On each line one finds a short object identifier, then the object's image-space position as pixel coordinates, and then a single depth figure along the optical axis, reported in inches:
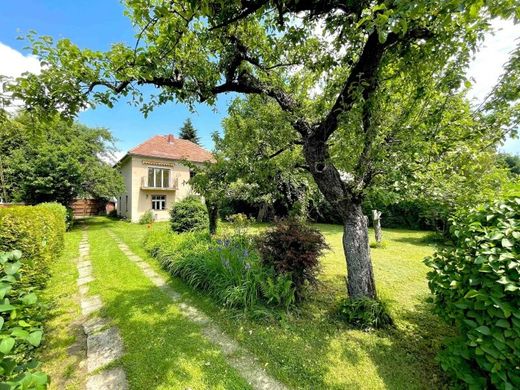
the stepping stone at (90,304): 167.5
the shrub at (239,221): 350.9
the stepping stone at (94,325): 142.5
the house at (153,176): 723.4
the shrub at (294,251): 168.9
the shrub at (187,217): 382.3
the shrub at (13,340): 40.8
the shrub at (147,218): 706.8
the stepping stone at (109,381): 100.4
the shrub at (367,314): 143.7
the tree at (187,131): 1344.7
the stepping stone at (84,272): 239.9
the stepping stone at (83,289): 198.1
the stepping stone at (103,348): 115.8
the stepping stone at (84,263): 274.8
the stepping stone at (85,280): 219.3
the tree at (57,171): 531.2
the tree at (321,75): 112.6
